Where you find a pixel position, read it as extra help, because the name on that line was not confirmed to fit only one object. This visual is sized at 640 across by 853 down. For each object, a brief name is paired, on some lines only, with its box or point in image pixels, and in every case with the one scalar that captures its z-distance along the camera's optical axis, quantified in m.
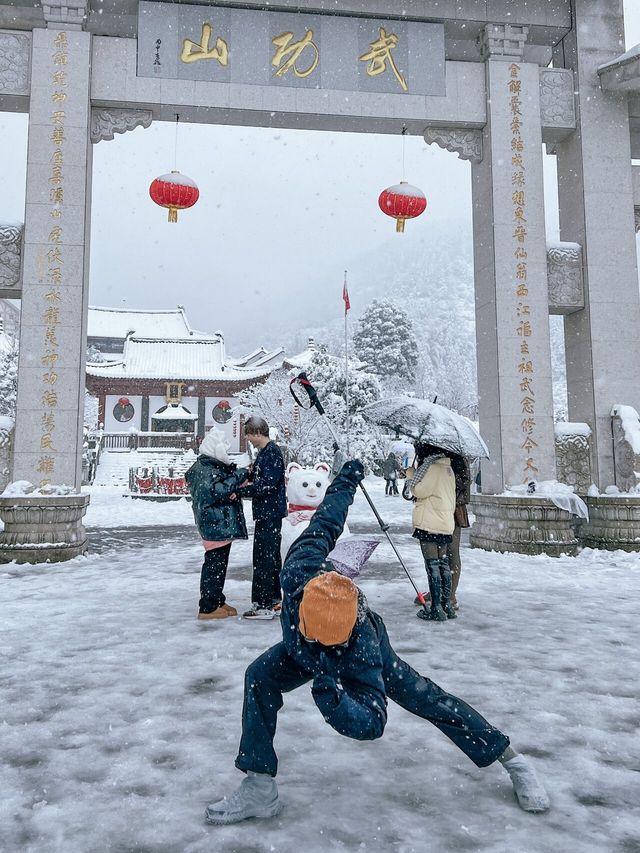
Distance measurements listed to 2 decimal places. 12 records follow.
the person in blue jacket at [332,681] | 1.70
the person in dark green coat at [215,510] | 4.32
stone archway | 7.42
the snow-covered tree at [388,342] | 38.31
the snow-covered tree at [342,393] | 25.45
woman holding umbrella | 4.46
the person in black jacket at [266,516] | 4.42
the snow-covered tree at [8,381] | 32.50
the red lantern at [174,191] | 7.72
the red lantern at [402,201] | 7.96
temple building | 32.59
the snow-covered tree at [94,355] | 37.69
